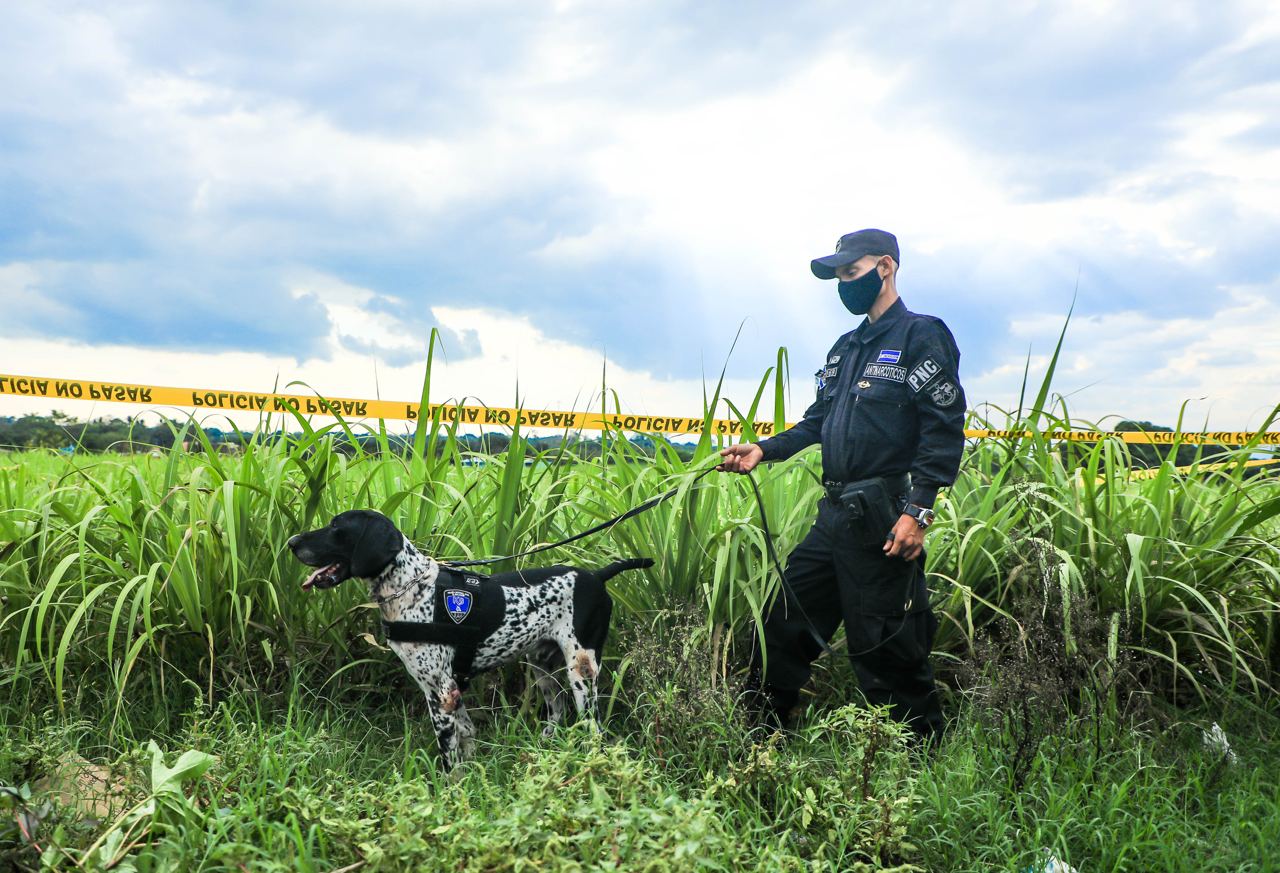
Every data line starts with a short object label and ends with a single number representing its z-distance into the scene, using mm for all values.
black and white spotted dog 3014
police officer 3473
